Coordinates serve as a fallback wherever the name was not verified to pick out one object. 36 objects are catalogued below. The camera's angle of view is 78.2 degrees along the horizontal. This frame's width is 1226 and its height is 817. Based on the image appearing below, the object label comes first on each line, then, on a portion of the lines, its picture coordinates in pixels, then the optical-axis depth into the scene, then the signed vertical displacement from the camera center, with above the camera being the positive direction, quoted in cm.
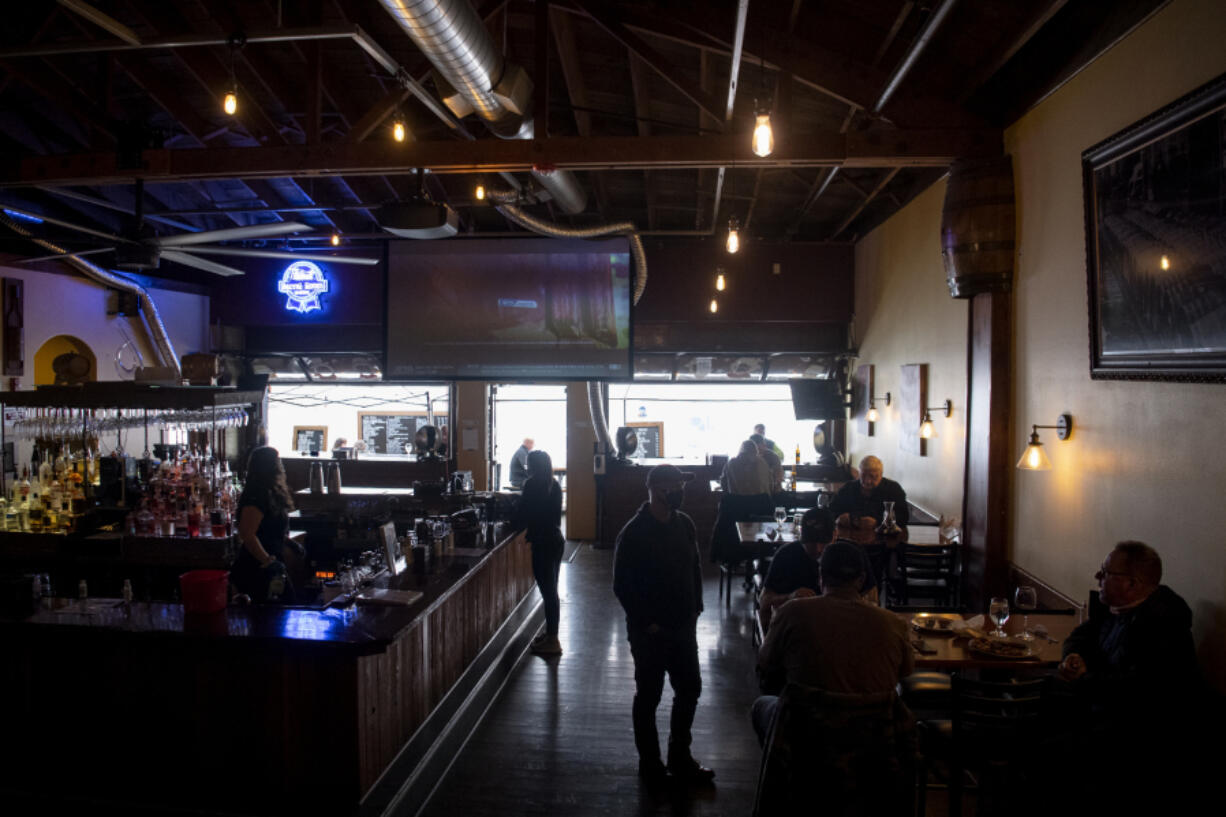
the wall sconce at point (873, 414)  905 +14
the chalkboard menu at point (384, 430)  1318 -6
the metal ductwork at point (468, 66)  387 +225
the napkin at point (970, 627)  388 -105
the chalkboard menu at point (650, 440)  1216 -22
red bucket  372 -82
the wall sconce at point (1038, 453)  439 -17
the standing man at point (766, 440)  988 -19
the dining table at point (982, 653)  353 -109
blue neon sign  1112 +208
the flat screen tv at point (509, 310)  852 +133
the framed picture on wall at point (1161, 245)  299 +80
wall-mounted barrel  452 +118
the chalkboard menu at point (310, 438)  1271 -19
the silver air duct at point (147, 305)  902 +164
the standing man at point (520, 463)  1058 -53
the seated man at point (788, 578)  384 -78
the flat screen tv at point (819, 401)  1035 +34
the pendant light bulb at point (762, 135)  414 +161
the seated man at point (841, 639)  255 -73
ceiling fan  602 +171
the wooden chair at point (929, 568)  555 -107
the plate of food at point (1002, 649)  357 -107
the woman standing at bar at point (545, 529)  598 -82
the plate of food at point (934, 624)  394 -106
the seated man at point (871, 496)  658 -63
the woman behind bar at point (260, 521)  469 -59
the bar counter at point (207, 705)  345 -132
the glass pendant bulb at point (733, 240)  657 +164
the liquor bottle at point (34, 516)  602 -71
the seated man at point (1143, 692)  299 -107
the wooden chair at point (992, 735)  312 -131
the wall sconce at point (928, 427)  679 -1
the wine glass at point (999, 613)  382 -95
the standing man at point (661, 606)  385 -92
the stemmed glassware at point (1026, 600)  373 -88
